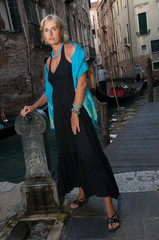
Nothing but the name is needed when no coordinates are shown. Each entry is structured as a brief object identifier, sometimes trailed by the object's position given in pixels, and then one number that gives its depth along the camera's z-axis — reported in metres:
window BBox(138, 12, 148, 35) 25.56
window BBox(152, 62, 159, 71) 26.20
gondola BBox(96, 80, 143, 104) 13.38
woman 1.87
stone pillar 2.18
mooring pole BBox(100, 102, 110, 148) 5.54
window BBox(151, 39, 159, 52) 25.86
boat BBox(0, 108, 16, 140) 7.96
